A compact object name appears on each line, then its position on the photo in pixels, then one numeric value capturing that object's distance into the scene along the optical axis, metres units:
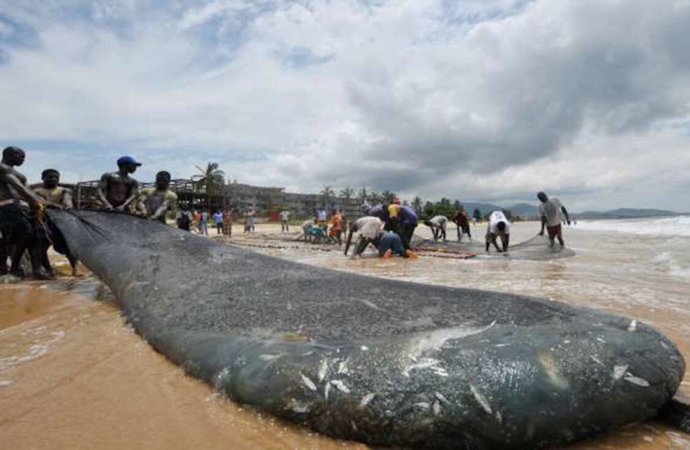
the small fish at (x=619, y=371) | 1.70
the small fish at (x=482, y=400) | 1.58
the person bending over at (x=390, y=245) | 10.68
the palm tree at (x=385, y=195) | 85.24
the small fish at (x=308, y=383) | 1.77
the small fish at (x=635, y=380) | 1.72
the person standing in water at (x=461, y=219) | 18.34
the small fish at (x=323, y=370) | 1.78
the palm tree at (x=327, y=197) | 86.39
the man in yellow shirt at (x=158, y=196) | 7.20
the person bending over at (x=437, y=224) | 15.91
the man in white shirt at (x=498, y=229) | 12.15
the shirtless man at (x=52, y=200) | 6.55
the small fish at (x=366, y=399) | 1.68
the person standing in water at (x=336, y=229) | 17.09
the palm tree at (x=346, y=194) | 101.12
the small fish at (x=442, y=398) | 1.61
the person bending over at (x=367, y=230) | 10.52
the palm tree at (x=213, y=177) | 52.68
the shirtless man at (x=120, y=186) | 6.57
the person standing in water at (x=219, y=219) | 26.94
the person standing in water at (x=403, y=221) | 11.41
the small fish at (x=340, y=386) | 1.71
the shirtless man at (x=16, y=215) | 5.88
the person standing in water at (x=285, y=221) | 31.87
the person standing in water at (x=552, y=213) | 11.70
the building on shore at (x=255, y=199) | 34.97
